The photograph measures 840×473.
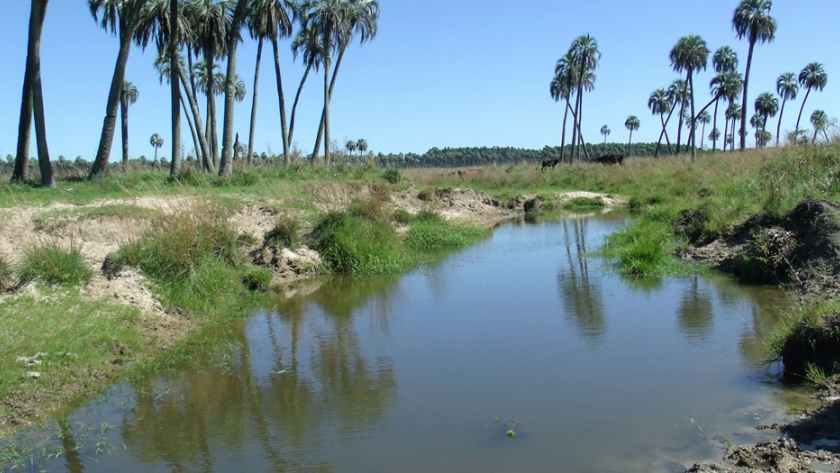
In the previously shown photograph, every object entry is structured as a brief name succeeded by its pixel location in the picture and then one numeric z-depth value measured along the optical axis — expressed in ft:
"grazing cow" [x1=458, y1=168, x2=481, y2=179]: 148.94
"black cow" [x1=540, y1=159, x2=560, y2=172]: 161.97
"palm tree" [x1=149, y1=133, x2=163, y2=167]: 286.25
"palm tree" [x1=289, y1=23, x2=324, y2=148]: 127.44
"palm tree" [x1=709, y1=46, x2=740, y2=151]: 208.44
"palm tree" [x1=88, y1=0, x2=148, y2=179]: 68.69
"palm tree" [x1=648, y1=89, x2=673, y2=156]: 279.69
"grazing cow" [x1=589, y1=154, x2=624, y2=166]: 151.53
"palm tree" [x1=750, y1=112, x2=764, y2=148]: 285.21
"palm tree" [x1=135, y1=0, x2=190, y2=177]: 79.41
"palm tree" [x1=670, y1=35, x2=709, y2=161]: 192.95
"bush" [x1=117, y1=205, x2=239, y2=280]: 35.53
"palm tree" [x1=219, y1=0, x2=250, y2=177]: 76.18
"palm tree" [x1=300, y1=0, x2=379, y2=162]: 121.19
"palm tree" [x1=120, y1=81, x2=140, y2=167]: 143.43
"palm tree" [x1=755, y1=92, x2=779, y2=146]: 269.23
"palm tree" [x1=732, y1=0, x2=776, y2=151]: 159.22
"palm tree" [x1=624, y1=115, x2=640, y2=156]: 353.72
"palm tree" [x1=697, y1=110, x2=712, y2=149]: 285.60
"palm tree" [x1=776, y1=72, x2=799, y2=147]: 250.57
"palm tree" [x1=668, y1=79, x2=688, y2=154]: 229.08
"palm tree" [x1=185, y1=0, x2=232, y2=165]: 106.83
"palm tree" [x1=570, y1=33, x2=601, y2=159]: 195.83
